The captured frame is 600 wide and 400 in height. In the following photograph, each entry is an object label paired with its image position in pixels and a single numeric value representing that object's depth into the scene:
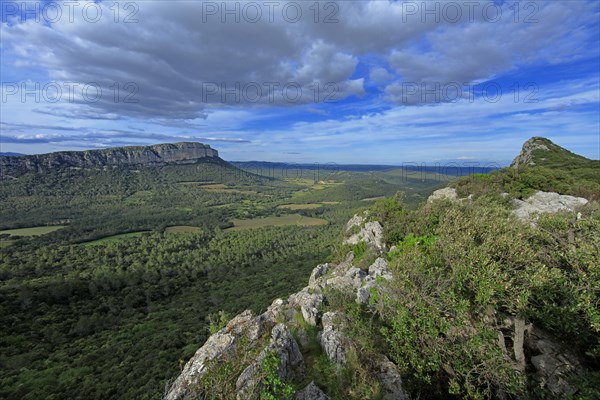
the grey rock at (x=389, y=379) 11.84
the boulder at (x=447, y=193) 41.50
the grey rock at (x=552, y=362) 10.68
